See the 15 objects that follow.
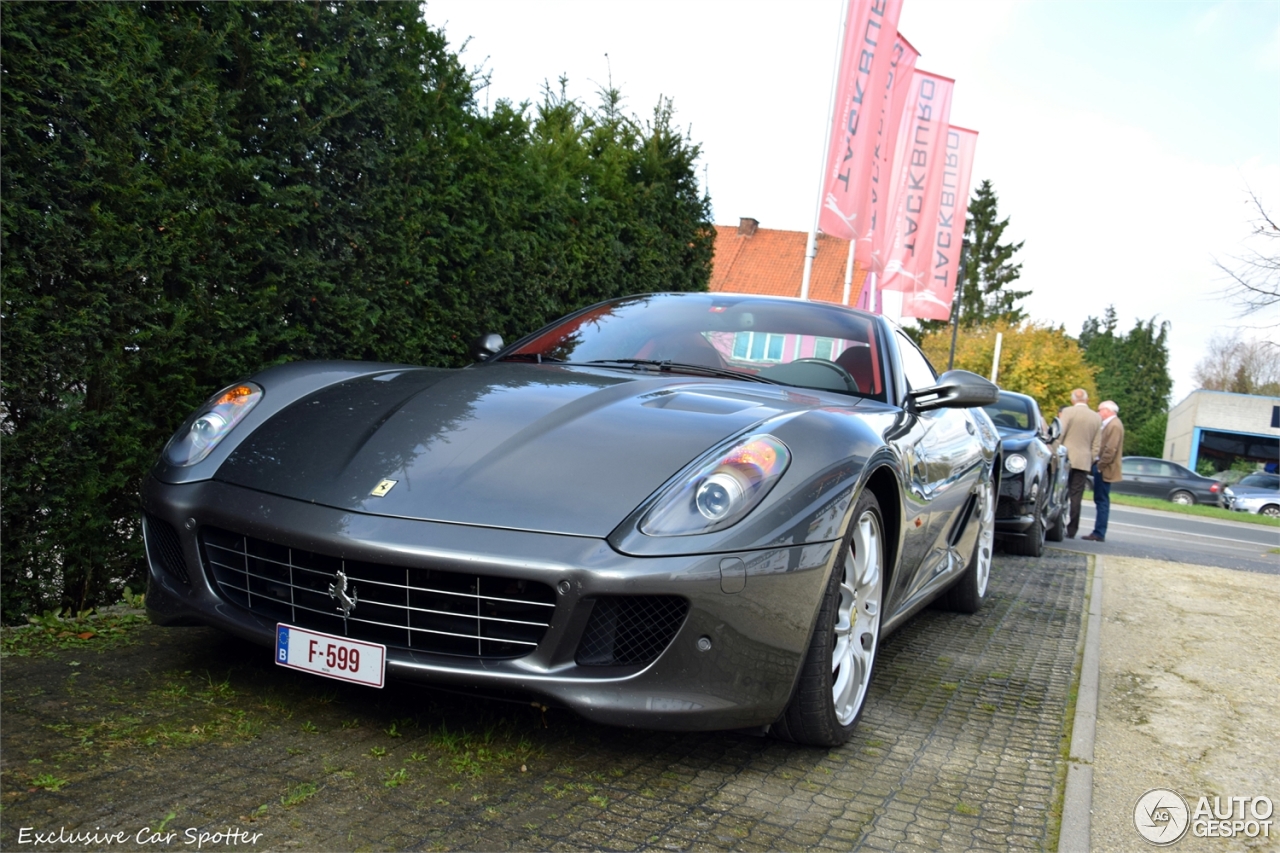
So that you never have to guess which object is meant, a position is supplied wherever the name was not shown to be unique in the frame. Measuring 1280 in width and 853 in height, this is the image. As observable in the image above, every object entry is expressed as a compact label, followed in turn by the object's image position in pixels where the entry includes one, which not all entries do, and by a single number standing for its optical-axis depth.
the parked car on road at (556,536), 2.61
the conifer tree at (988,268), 72.44
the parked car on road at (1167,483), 32.78
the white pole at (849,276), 15.66
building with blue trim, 53.19
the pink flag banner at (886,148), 13.73
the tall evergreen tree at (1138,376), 92.62
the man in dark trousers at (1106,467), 12.47
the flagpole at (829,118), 12.58
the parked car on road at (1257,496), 32.56
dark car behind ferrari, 8.92
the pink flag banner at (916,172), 16.95
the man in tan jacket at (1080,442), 12.23
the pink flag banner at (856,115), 12.55
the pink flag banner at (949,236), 18.52
